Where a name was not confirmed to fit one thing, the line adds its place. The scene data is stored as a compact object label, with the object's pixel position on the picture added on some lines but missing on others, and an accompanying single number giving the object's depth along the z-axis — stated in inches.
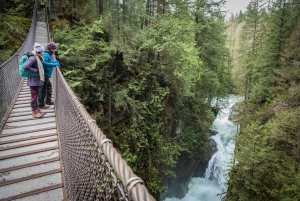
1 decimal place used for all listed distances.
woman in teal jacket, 158.9
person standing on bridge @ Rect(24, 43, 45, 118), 144.6
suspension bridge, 43.7
